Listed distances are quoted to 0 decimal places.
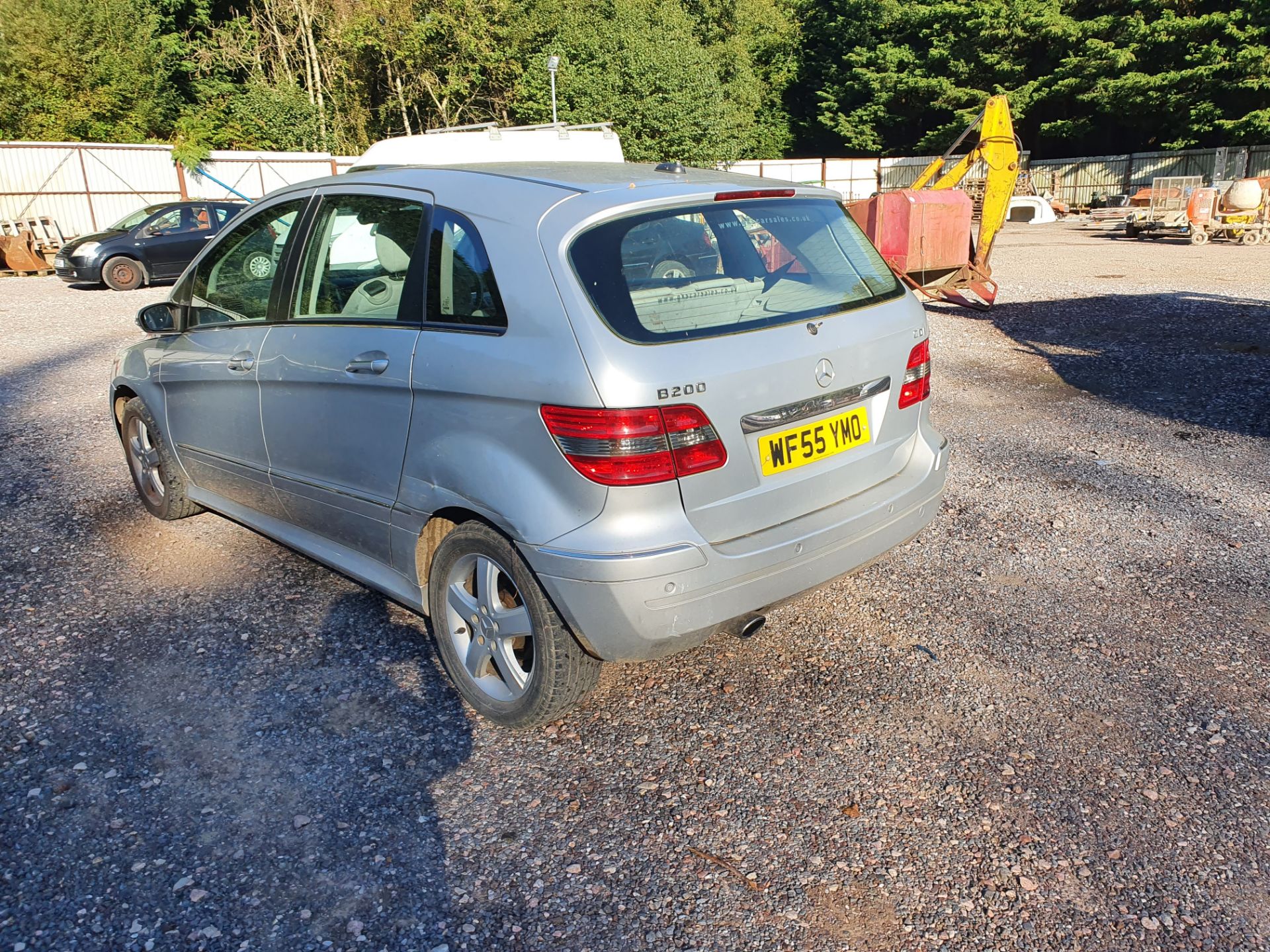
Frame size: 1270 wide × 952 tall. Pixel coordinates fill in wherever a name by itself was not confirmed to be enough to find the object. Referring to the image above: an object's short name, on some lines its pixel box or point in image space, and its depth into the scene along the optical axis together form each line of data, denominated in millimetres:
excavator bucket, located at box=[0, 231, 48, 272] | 20031
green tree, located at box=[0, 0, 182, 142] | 30484
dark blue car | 17188
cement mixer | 21672
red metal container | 12664
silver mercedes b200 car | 2730
